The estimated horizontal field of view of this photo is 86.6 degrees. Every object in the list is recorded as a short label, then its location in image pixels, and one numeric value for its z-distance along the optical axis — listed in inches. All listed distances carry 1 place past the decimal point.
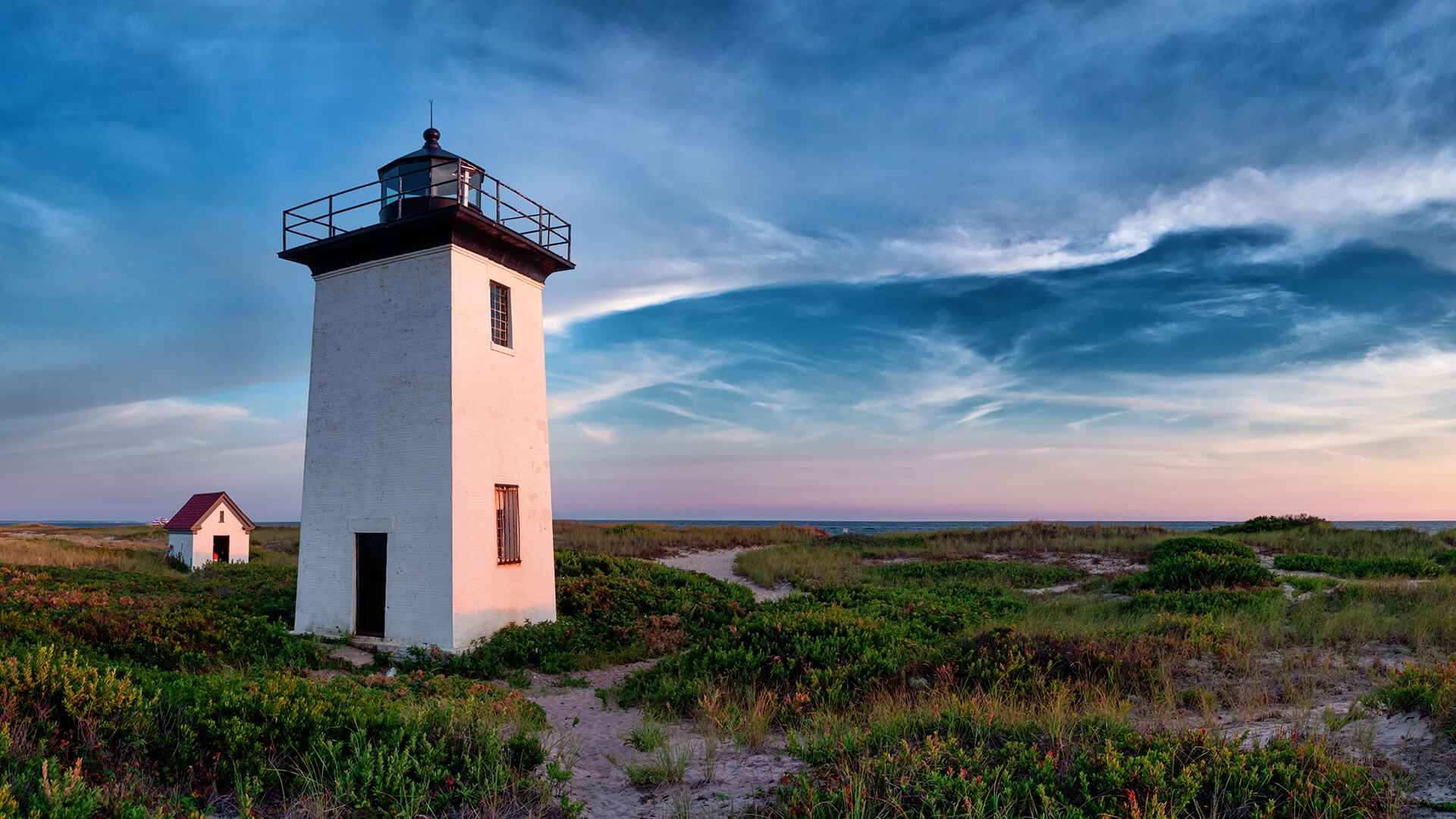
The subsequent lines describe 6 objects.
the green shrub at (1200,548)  876.0
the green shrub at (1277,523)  1301.7
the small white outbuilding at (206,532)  1142.3
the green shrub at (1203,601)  561.6
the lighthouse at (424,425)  541.3
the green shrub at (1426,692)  251.3
